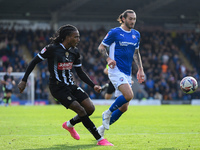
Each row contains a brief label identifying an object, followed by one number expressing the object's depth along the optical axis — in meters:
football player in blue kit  15.19
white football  19.06
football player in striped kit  13.32
